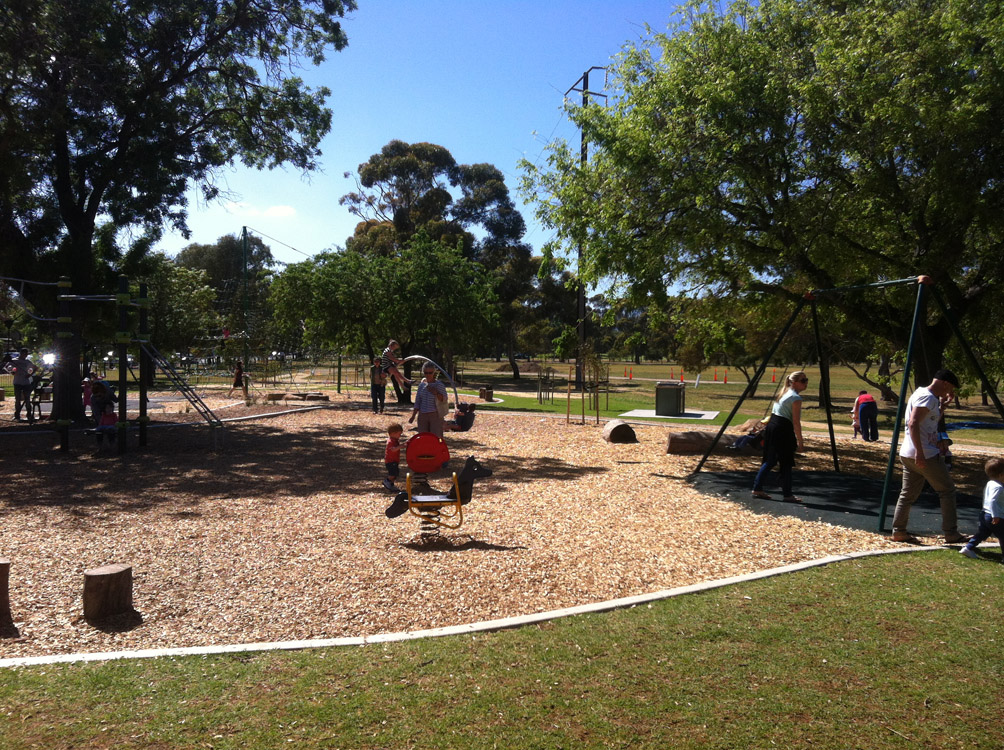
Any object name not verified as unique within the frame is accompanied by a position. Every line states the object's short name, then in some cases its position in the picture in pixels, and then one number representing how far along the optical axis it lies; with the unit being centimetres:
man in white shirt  677
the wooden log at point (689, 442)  1309
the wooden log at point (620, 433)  1472
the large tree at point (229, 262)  6775
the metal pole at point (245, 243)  3134
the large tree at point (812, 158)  937
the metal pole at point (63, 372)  1260
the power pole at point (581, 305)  2744
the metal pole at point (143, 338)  1281
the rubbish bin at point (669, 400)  2205
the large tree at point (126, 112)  1430
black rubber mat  811
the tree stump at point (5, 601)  477
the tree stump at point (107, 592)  491
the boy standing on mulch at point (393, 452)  807
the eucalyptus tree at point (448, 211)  5238
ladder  1299
